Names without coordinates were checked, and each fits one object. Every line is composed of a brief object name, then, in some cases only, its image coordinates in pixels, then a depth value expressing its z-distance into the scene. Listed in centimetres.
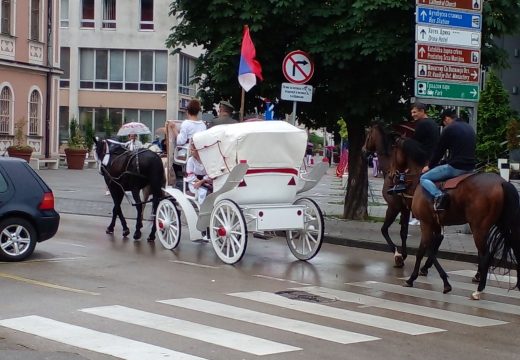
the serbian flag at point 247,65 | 1662
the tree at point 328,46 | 1695
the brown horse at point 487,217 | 1088
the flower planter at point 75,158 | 4259
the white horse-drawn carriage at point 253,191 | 1319
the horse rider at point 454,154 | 1168
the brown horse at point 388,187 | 1370
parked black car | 1276
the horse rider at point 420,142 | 1317
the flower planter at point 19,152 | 3766
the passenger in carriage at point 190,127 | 1529
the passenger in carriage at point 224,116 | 1499
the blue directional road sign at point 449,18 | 1590
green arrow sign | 1614
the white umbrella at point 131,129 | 1811
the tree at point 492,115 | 5002
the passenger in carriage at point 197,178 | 1428
